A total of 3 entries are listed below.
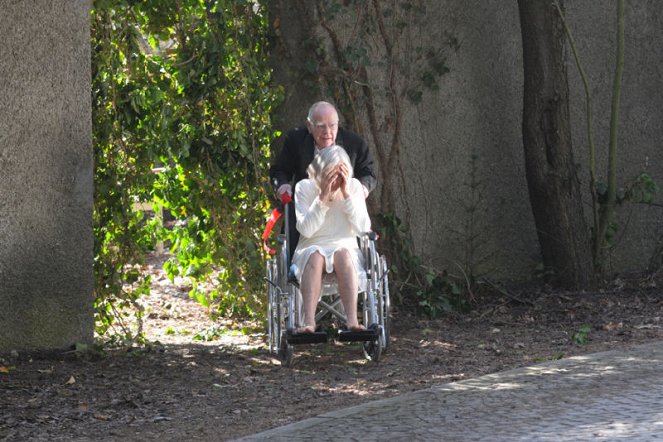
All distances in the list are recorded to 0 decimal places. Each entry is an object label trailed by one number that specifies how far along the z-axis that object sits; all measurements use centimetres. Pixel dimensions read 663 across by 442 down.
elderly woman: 1451
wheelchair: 1433
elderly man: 1525
